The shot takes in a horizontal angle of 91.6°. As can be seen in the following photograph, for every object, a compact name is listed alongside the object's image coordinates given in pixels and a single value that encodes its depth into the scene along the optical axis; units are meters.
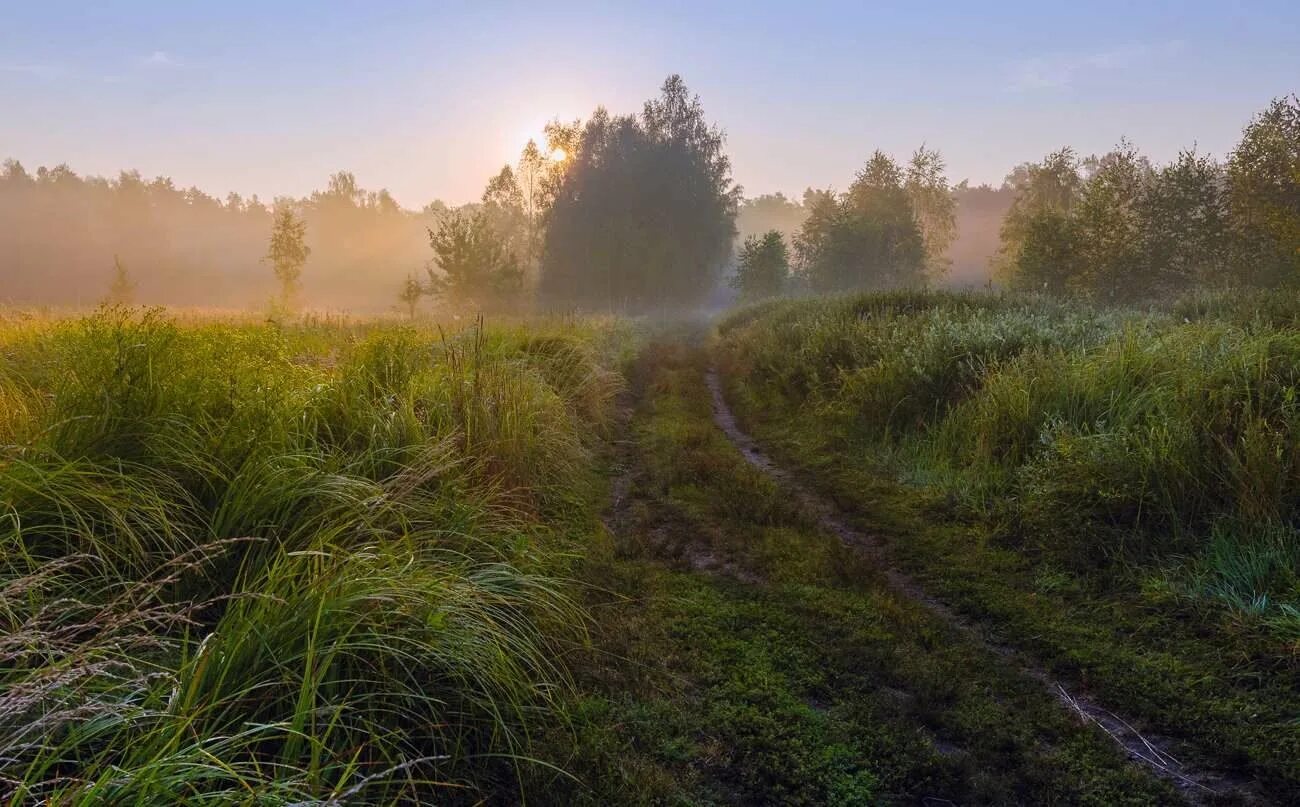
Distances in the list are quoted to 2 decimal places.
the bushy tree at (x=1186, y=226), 29.56
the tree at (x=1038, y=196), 45.38
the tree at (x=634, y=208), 41.94
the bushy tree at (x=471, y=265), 34.28
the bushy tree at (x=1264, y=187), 25.06
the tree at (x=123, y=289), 25.75
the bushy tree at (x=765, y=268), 41.22
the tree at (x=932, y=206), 54.62
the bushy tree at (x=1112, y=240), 31.33
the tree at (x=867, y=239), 42.00
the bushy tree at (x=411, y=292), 31.80
